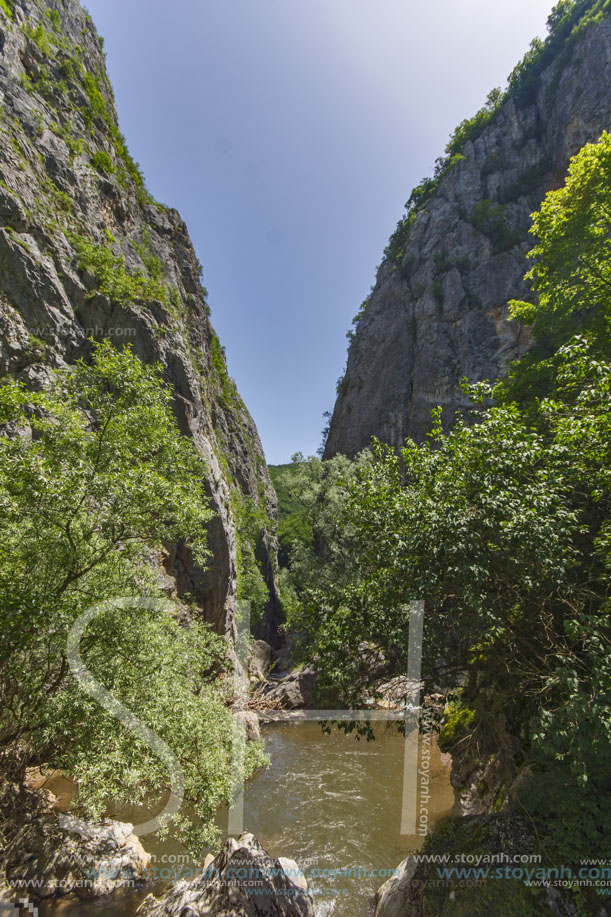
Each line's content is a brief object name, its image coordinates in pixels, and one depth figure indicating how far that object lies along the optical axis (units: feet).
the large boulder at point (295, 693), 70.54
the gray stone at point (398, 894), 22.75
